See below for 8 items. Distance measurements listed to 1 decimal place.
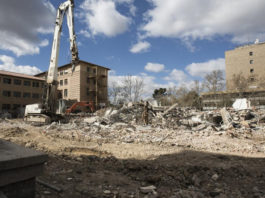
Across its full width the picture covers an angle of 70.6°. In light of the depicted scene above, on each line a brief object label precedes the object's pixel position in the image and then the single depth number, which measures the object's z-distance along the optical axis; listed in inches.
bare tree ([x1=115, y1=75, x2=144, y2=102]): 1433.3
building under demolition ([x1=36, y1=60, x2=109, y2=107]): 1381.6
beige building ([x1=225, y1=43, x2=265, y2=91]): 1775.3
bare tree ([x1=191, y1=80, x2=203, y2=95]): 1370.2
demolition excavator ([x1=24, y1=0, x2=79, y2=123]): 541.1
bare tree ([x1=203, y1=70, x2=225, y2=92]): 1360.7
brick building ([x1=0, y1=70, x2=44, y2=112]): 1158.3
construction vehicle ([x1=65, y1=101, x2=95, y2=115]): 787.2
